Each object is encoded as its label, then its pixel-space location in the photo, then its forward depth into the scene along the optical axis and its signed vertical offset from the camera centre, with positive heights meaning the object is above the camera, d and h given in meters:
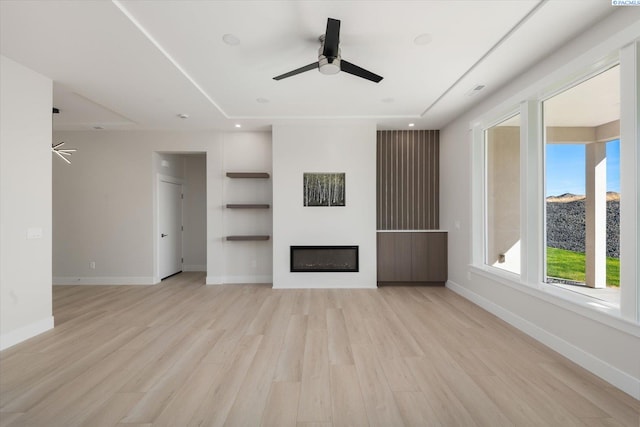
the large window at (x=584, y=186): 2.30 +0.26
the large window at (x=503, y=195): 3.42 +0.25
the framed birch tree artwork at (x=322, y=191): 5.00 +0.41
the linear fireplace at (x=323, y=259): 4.99 -0.83
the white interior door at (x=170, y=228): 5.61 -0.32
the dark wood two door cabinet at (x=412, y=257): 5.09 -0.80
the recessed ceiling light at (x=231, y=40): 2.51 +1.61
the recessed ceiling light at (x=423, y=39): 2.50 +1.62
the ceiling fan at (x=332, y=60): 2.19 +1.37
